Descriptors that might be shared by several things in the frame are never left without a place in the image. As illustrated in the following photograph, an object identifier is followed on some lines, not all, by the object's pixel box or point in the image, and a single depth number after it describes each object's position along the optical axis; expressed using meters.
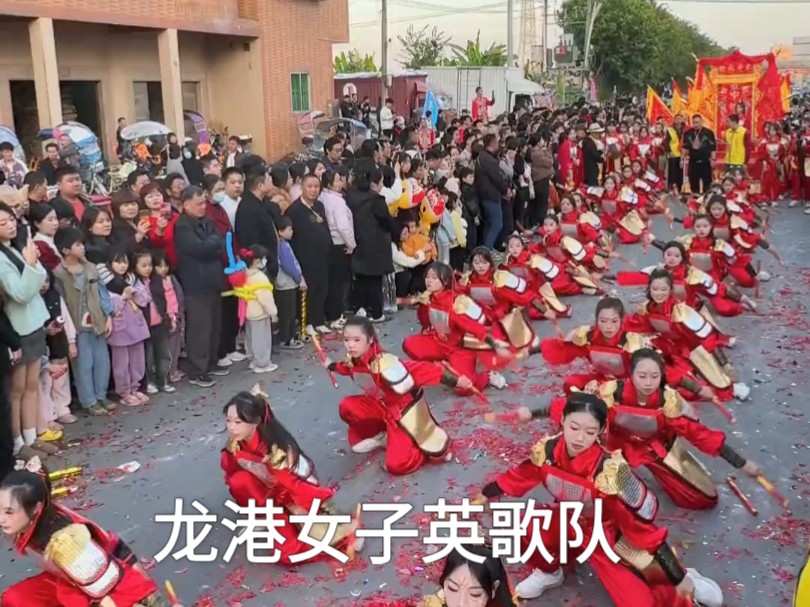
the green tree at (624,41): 38.66
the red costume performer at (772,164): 13.84
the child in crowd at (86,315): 5.19
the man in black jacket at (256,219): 6.32
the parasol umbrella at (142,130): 12.17
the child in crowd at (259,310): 6.18
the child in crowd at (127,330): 5.43
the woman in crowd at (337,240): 7.14
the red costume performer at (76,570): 2.78
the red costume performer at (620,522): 3.18
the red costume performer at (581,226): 9.30
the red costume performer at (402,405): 4.57
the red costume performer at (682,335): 5.31
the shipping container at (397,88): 25.05
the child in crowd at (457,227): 8.74
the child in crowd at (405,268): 7.80
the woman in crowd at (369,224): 7.31
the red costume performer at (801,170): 13.43
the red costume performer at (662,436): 3.87
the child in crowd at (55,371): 5.00
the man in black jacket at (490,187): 9.62
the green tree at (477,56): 34.94
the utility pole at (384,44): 20.26
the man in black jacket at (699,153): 13.63
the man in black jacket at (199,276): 5.84
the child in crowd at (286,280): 6.63
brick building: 12.00
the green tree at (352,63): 34.04
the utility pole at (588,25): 32.53
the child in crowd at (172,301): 5.73
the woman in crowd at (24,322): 4.49
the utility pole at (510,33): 27.23
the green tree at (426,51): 37.09
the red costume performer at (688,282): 6.27
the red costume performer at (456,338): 5.88
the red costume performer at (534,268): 7.51
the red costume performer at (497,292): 6.54
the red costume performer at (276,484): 3.68
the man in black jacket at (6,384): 4.55
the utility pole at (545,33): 40.96
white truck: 28.38
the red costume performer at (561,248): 8.52
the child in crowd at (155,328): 5.62
